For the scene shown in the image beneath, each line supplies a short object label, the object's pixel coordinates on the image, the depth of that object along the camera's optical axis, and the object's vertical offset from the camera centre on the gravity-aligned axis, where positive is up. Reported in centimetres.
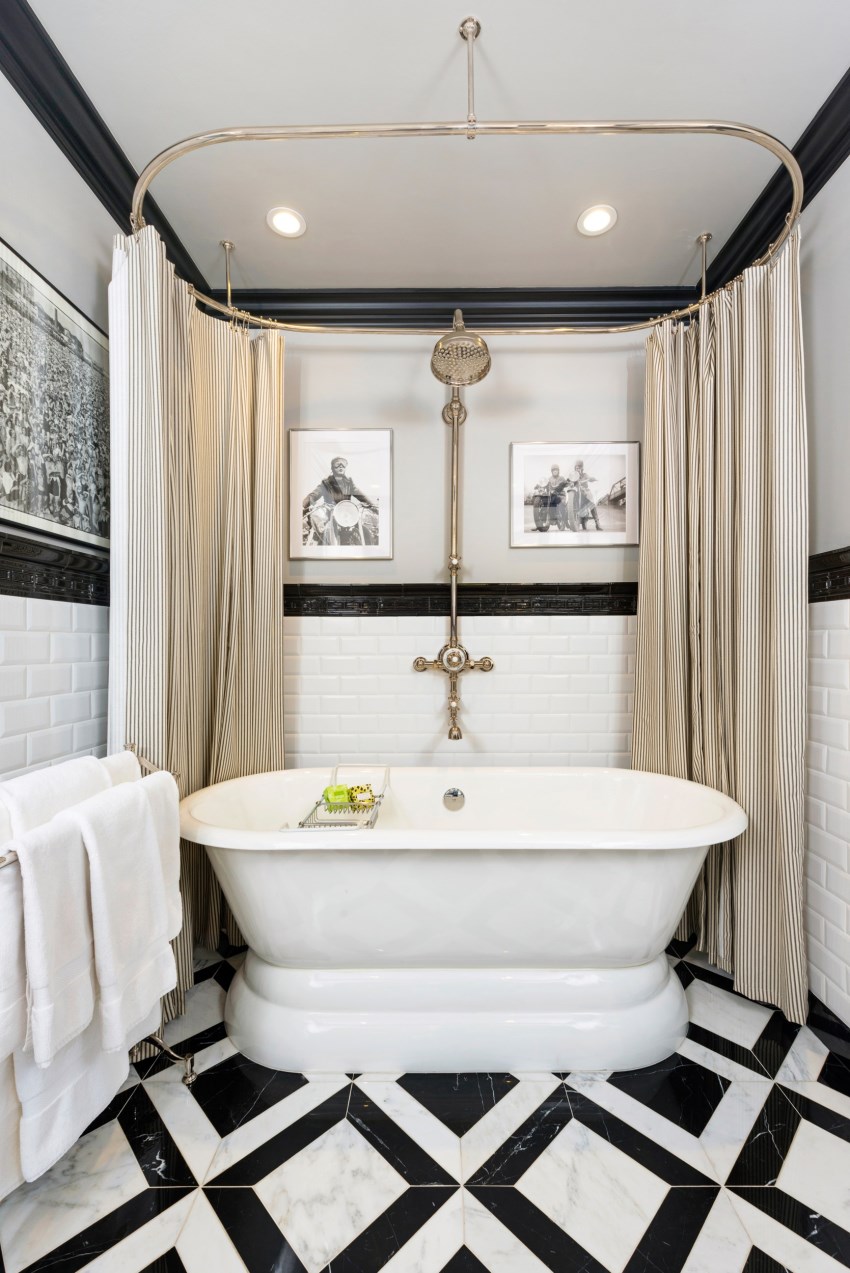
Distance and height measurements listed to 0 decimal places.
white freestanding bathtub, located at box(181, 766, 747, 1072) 147 -80
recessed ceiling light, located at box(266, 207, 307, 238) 195 +140
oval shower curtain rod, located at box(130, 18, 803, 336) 136 +119
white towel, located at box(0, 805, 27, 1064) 99 -57
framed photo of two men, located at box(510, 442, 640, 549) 241 +59
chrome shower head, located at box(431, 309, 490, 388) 187 +92
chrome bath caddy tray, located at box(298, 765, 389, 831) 204 -61
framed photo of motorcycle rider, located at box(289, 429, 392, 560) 242 +59
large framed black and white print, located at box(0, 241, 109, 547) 135 +57
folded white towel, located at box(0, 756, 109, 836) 117 -33
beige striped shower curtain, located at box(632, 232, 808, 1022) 169 +12
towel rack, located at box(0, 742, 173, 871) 153 -34
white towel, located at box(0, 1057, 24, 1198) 106 -91
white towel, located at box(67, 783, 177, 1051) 115 -58
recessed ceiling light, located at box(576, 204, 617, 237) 193 +140
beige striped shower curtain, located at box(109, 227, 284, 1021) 157 +29
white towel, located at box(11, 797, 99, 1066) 102 -55
